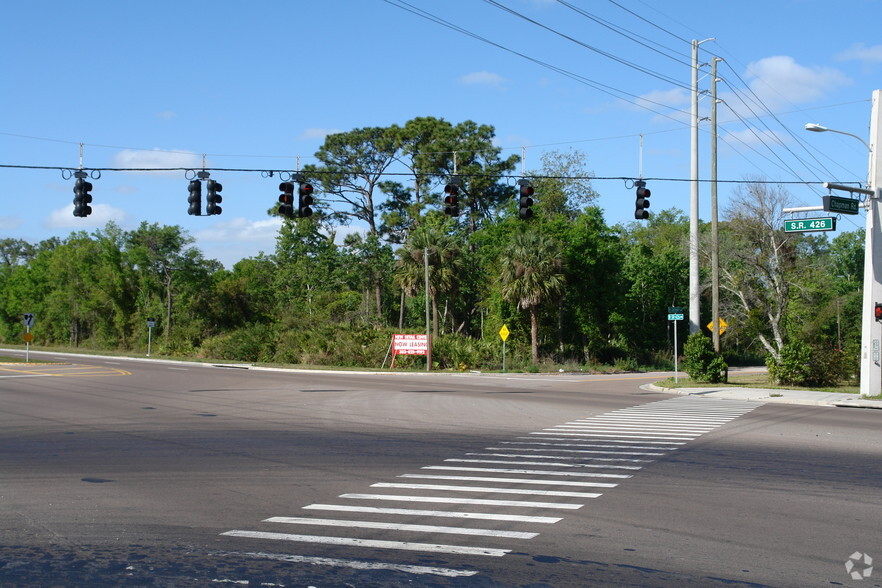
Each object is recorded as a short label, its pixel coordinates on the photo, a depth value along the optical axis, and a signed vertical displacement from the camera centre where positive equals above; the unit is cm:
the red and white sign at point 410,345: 4488 -169
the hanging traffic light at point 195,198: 2253 +349
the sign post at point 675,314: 3046 +16
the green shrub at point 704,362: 3234 -188
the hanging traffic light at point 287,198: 2252 +353
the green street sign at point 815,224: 2428 +305
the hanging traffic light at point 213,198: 2252 +350
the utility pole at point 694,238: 3266 +352
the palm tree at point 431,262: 4881 +353
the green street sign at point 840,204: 2392 +370
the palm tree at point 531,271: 4747 +296
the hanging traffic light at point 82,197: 2252 +350
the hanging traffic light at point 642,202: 2488 +386
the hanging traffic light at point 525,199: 2359 +372
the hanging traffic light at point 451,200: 2344 +365
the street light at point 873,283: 2622 +127
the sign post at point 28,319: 4309 -31
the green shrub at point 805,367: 3052 -194
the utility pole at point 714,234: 3188 +356
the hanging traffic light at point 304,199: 2288 +353
